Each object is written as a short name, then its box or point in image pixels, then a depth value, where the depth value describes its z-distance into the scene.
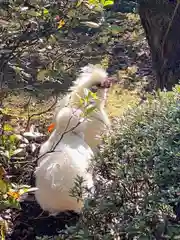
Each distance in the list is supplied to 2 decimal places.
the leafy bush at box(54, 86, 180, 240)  1.87
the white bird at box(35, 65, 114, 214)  3.42
